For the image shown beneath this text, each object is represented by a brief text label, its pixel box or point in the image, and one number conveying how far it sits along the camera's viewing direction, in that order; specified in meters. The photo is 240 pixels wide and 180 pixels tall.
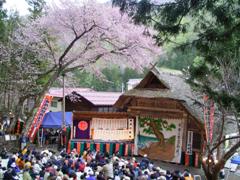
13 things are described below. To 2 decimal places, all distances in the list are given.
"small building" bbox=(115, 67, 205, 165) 18.72
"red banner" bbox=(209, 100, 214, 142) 15.80
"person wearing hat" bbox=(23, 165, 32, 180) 11.24
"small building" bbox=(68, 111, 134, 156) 19.95
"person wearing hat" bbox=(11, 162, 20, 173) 11.63
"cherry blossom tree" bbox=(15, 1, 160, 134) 18.97
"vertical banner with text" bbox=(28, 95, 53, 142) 19.36
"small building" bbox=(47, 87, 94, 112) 28.25
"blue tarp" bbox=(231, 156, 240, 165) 17.46
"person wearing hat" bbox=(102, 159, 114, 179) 13.06
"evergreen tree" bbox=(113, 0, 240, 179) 7.37
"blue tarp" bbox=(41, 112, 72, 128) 21.11
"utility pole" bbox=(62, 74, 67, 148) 20.08
